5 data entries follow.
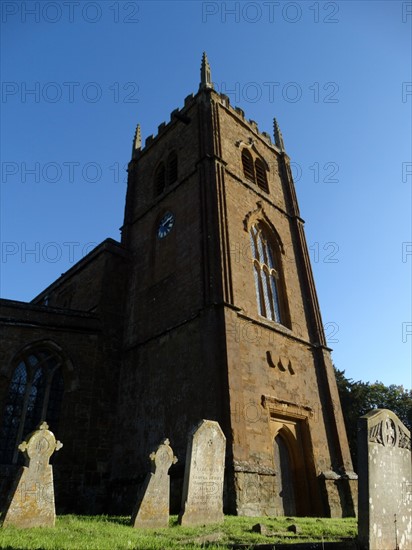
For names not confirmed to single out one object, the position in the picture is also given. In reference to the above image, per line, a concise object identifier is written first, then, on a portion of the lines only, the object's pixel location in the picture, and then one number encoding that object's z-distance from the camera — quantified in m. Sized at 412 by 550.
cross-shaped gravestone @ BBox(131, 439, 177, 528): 7.55
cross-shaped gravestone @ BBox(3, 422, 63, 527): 6.95
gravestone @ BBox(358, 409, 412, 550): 4.73
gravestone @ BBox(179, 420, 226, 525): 7.93
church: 12.55
